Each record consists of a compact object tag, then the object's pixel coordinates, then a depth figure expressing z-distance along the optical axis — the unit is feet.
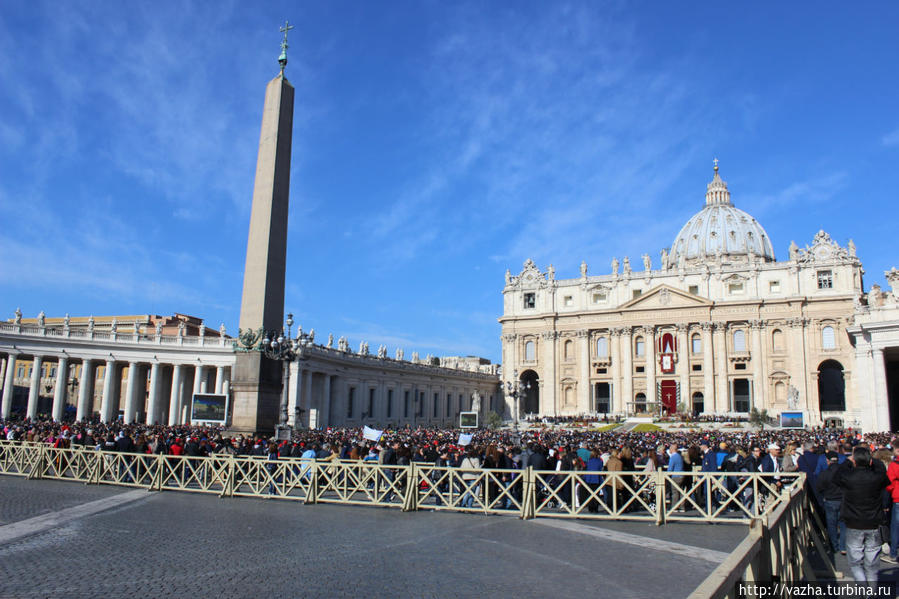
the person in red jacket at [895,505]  28.96
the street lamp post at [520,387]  242.78
